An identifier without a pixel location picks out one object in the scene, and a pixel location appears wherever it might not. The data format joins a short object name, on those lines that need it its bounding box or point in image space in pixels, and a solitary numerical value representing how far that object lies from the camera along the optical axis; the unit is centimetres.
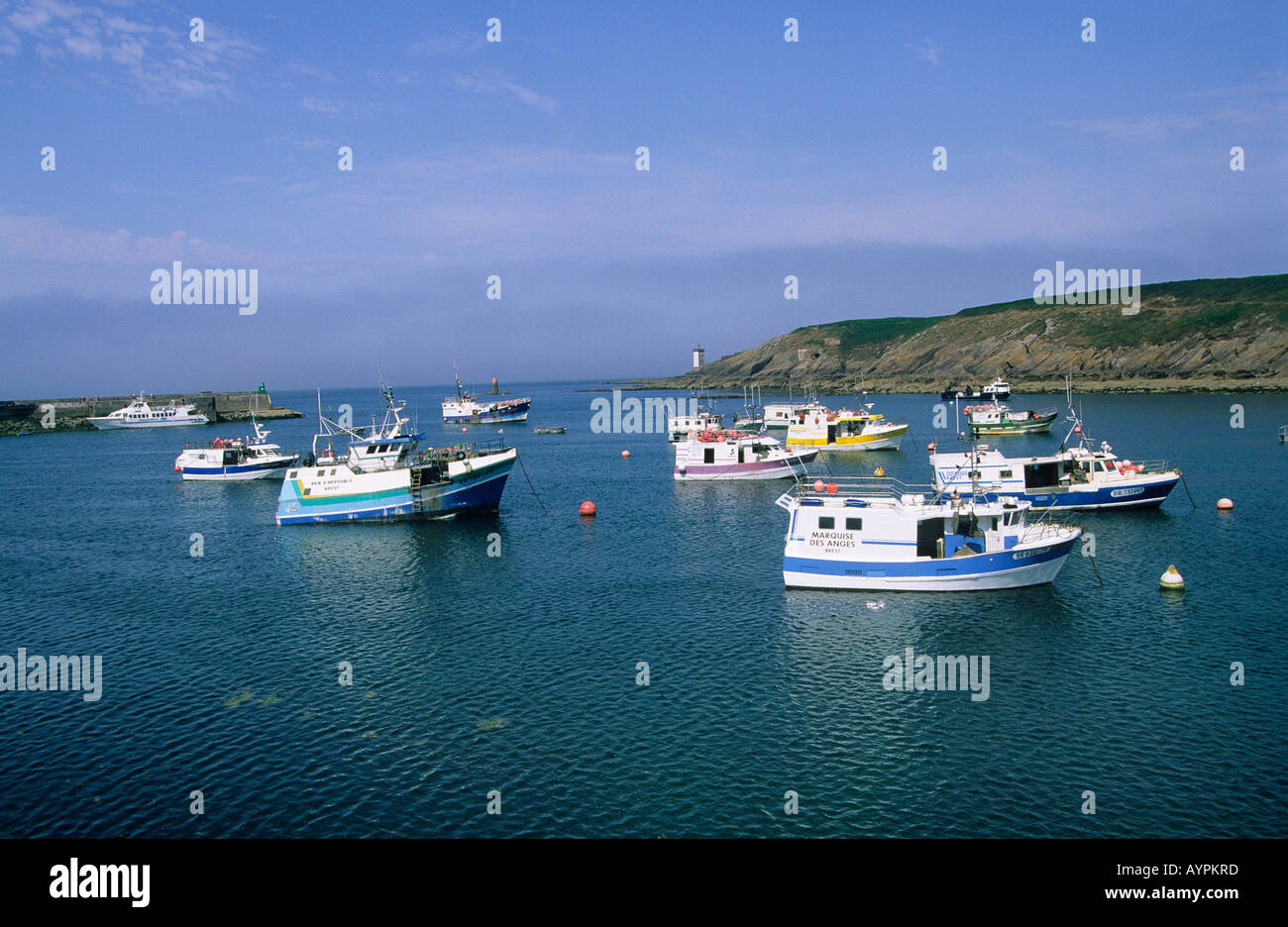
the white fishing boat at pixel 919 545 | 3759
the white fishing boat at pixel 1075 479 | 5503
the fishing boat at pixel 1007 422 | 11431
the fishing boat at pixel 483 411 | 18400
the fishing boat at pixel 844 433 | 9650
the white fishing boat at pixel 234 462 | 8856
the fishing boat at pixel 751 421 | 12704
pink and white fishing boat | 7694
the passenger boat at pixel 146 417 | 18300
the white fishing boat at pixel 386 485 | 6059
